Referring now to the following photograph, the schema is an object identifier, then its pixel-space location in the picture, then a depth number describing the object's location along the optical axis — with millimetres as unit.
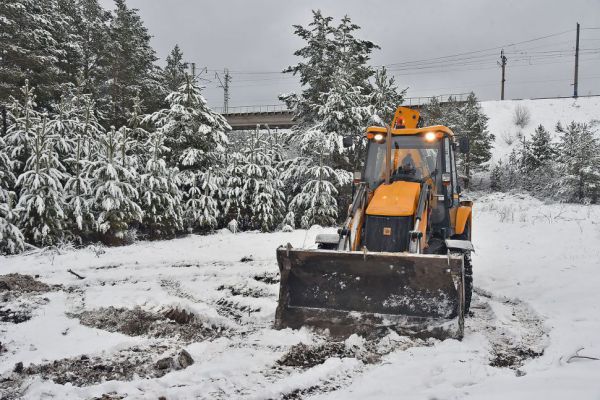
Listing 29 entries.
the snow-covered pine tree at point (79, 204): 11039
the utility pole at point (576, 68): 45125
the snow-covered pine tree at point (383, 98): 16047
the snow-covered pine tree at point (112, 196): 11398
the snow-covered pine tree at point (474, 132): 28750
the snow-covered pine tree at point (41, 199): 10250
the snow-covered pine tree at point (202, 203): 13961
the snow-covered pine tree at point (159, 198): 12742
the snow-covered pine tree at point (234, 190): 14672
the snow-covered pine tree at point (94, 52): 23688
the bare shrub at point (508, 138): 38653
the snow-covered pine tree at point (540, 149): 25712
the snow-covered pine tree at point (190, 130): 14242
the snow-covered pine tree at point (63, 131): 12203
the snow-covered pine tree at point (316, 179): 14867
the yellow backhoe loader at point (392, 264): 4918
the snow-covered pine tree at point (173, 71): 29109
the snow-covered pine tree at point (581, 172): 19172
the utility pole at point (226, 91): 51691
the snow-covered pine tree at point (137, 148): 13713
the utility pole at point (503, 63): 54750
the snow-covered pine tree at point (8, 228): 9711
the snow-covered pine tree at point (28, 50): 17609
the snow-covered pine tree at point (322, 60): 16281
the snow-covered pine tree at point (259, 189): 14789
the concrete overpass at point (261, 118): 41906
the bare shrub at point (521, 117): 41188
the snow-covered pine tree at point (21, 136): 11109
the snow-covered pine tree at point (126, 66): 23375
